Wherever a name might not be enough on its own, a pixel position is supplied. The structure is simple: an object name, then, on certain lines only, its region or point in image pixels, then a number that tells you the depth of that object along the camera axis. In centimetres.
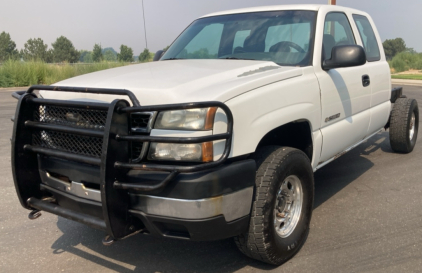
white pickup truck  244
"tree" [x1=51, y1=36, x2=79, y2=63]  9575
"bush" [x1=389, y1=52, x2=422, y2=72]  3116
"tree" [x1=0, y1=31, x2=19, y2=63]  9631
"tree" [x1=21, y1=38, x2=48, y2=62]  9494
